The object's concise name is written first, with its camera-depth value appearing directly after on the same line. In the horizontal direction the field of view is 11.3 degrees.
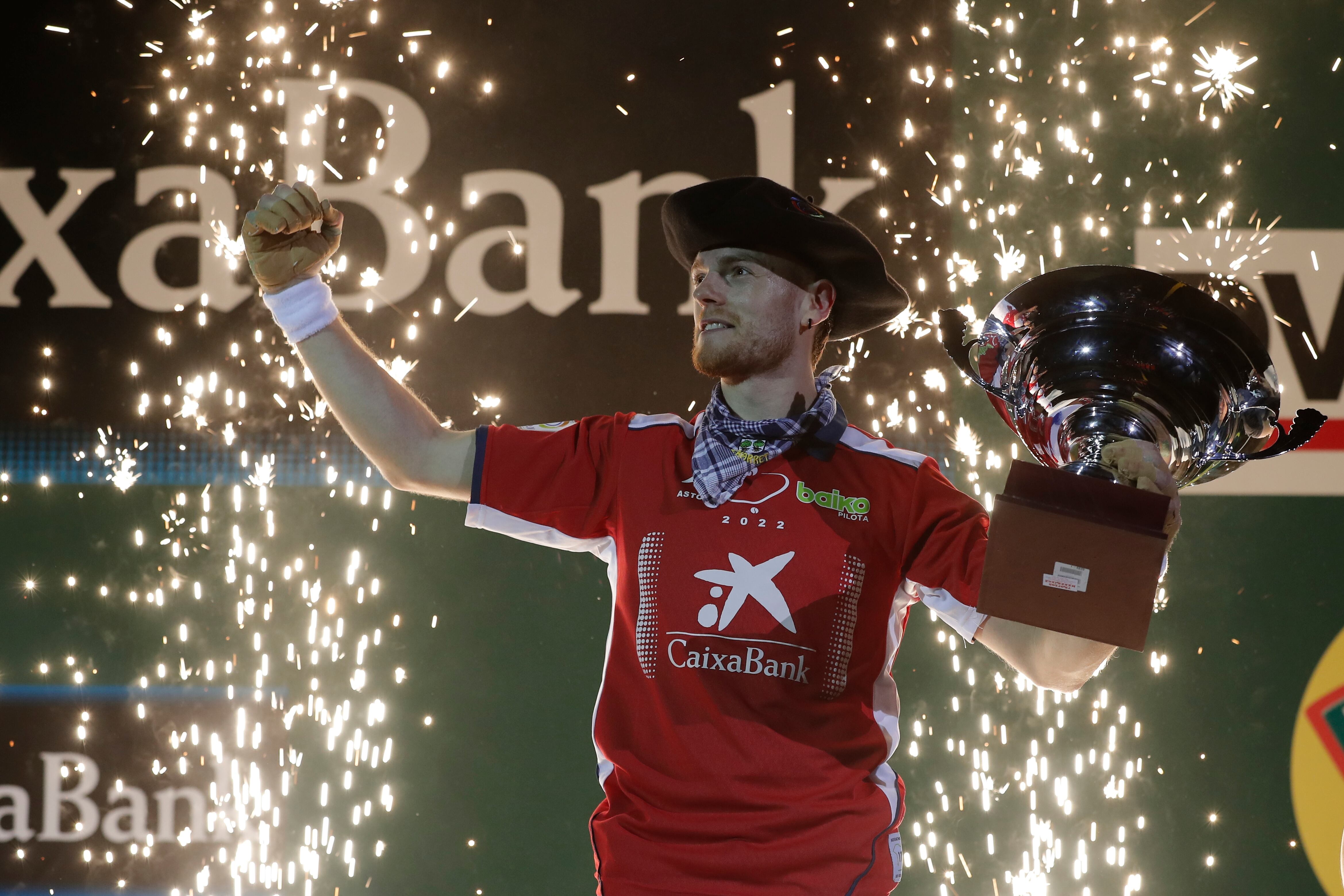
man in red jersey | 8.64
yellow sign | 9.54
